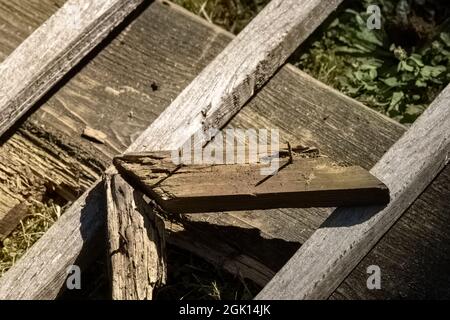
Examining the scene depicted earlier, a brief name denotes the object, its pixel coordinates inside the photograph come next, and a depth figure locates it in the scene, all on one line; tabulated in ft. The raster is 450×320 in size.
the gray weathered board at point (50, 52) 11.40
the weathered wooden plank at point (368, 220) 9.87
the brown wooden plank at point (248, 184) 9.96
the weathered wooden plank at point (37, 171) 12.05
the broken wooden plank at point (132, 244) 9.91
